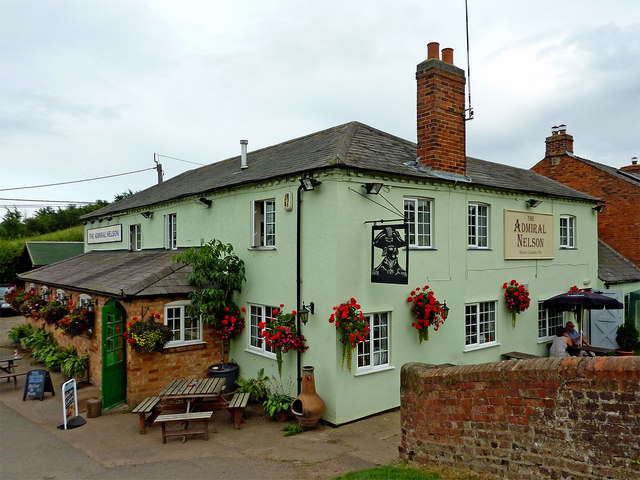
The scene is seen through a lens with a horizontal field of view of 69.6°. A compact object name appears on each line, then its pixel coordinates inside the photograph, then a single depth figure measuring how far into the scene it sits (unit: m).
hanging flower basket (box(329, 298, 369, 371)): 9.19
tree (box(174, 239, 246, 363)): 11.42
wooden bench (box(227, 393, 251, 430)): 9.51
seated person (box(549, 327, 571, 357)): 12.27
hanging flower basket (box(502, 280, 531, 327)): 12.61
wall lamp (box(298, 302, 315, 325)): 9.77
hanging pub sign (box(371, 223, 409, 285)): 9.16
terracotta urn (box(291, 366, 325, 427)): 9.17
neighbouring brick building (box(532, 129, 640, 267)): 18.62
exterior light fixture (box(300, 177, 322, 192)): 9.69
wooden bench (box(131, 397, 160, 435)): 9.12
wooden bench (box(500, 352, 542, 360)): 12.66
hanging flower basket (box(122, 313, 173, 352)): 10.56
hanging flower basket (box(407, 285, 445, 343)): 10.41
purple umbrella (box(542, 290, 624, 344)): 13.06
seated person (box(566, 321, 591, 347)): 13.83
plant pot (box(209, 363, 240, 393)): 11.55
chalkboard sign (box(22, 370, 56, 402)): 11.80
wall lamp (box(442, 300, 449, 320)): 10.74
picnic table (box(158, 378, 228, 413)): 9.33
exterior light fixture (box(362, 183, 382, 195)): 9.77
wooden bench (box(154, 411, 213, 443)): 8.74
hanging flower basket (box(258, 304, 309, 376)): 9.87
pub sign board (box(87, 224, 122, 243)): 20.10
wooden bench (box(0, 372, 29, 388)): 12.90
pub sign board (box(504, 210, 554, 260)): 13.05
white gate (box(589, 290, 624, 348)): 15.70
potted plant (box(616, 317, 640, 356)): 15.57
